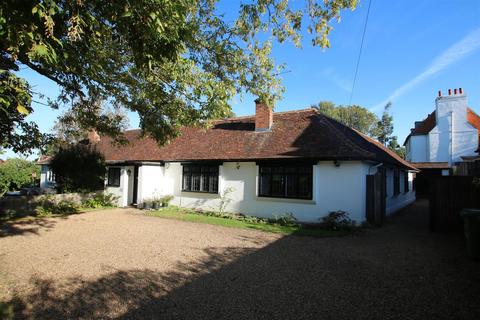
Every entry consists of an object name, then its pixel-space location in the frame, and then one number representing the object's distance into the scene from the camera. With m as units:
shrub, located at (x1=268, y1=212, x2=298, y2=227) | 12.88
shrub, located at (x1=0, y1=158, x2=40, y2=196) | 26.36
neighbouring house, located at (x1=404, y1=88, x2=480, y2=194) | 26.95
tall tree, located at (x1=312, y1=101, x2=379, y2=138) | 56.75
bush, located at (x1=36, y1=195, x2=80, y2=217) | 14.71
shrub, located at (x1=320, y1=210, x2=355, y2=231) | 11.63
